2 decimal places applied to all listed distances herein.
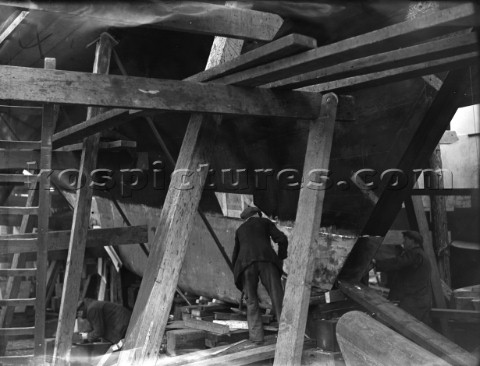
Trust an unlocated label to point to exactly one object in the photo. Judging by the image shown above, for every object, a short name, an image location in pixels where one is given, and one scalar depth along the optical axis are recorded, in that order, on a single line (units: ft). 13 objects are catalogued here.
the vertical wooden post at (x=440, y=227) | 23.70
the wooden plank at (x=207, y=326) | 18.85
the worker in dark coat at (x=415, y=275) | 19.61
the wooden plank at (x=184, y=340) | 18.35
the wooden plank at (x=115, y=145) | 20.22
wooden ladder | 15.47
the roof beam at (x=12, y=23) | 15.65
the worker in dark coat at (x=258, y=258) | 19.74
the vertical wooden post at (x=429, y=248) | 21.50
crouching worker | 26.30
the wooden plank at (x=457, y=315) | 19.06
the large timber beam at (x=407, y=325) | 13.09
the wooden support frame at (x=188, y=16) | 10.30
